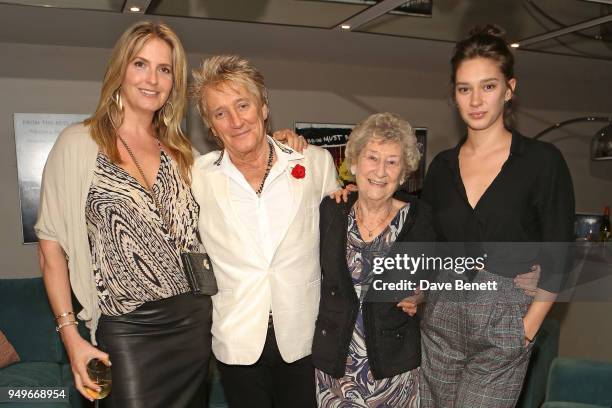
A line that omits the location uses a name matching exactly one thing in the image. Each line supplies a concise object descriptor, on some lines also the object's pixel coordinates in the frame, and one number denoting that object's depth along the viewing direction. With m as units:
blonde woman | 1.72
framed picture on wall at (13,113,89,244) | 4.81
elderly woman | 1.79
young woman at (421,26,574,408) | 1.68
